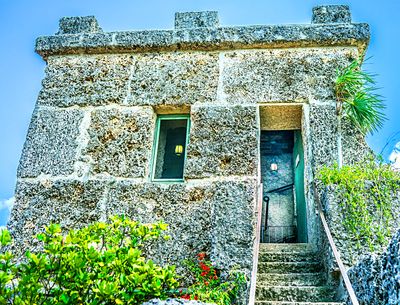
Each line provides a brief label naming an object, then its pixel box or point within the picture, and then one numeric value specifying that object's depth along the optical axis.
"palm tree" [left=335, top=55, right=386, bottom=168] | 4.32
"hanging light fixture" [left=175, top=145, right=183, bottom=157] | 4.67
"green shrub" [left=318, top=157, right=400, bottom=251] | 3.47
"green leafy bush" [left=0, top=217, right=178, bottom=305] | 2.42
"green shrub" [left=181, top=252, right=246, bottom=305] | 3.24
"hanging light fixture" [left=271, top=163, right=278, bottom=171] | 7.02
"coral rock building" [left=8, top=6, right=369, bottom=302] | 4.12
